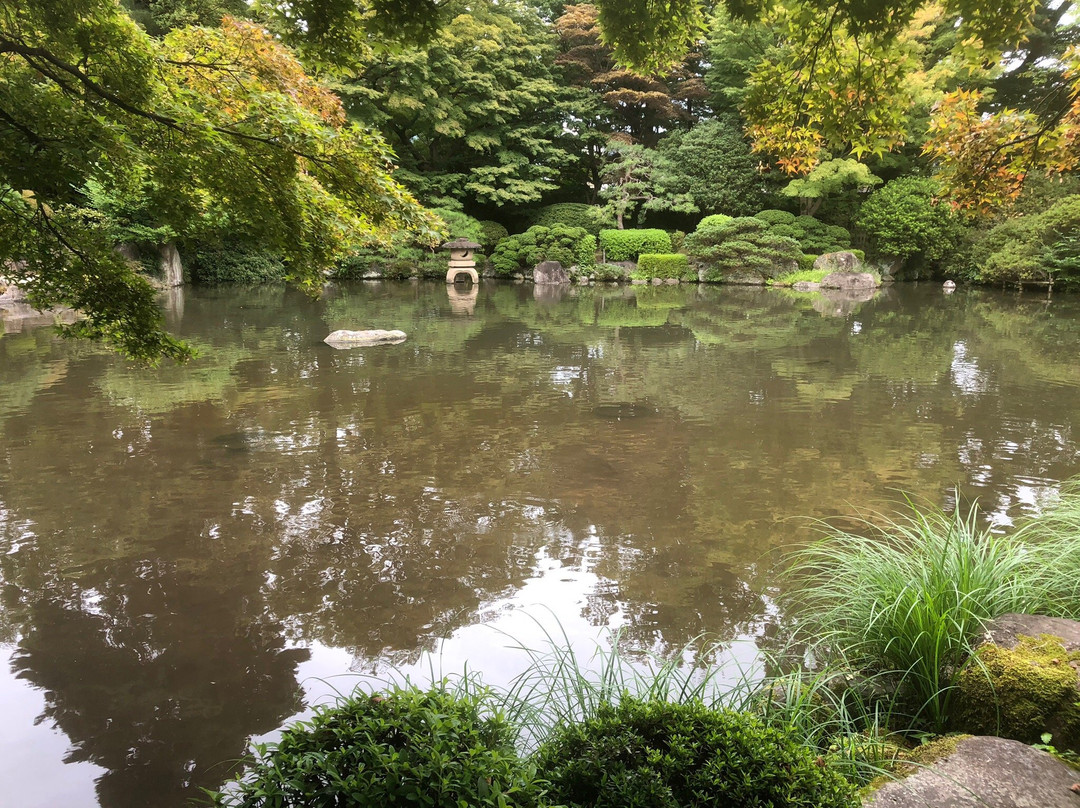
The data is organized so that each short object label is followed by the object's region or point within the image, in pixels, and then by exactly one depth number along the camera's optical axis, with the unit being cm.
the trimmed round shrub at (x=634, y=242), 2205
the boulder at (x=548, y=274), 2089
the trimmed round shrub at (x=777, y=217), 2109
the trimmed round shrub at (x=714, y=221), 2090
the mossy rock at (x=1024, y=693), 172
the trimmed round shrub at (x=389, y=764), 114
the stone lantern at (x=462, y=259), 2056
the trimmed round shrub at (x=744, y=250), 2005
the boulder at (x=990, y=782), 139
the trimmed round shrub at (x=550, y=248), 2158
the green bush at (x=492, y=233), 2289
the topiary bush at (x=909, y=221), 1950
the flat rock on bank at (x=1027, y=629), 189
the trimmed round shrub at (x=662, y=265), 2133
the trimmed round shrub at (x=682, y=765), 123
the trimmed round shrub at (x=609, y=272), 2167
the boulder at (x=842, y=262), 1947
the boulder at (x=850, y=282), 1895
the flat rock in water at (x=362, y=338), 944
